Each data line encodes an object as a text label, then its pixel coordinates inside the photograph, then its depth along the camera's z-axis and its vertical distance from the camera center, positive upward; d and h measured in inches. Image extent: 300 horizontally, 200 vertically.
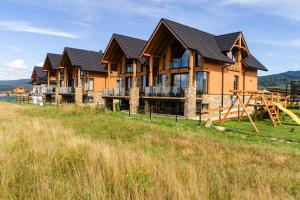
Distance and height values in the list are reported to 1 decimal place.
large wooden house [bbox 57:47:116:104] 1611.7 +113.7
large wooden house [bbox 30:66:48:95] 2419.2 +135.6
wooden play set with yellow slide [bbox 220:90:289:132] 723.4 -30.5
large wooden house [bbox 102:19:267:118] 948.0 +103.2
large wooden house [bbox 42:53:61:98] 1911.9 +195.2
